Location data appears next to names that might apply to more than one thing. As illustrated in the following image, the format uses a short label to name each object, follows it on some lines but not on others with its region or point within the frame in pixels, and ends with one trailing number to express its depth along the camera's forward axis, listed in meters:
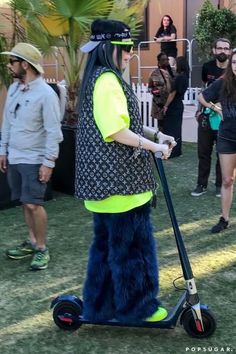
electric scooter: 3.13
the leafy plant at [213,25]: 11.12
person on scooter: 2.92
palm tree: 6.43
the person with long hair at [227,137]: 4.82
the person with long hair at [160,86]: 8.44
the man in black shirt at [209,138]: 6.45
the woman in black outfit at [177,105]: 8.32
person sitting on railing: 11.65
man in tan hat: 4.14
